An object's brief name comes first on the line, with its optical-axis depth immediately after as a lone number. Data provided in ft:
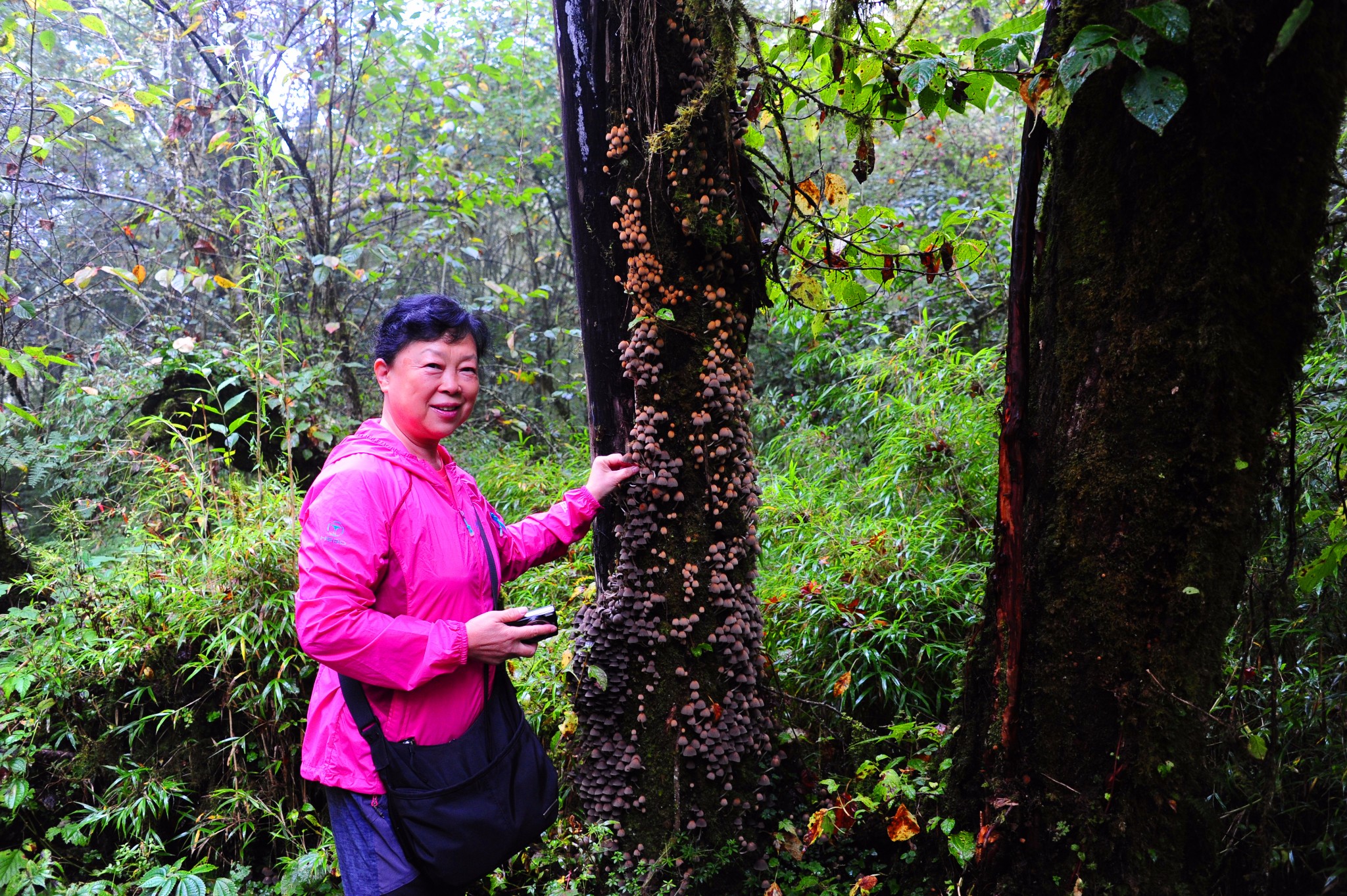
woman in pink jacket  5.98
